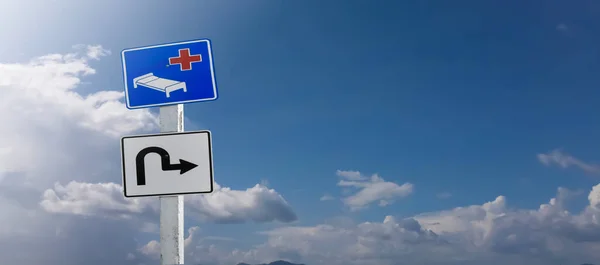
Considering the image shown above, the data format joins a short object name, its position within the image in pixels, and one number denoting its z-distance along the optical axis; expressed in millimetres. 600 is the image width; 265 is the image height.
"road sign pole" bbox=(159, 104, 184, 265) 5727
